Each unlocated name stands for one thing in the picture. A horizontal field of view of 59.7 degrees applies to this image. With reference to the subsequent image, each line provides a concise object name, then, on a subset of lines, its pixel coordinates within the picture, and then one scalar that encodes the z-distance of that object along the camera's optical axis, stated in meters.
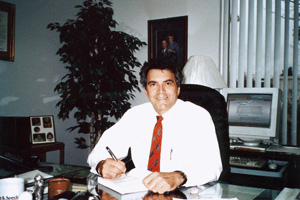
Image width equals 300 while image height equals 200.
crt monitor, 2.08
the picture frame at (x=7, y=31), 2.73
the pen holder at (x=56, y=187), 0.97
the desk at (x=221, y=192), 0.95
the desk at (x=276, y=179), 1.77
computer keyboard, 1.79
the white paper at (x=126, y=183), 0.97
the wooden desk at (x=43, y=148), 2.45
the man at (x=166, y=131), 1.41
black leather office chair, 1.44
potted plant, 2.65
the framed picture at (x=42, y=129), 2.69
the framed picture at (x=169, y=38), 3.03
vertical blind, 2.50
